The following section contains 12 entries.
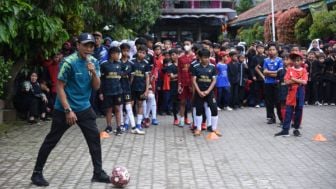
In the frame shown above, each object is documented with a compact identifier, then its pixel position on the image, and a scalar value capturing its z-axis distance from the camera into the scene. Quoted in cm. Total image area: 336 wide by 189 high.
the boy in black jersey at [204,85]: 1099
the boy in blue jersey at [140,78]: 1145
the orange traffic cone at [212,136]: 1071
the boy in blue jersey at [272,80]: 1231
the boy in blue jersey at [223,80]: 1480
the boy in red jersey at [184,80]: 1195
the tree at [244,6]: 4934
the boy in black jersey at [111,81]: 1084
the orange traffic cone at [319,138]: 1044
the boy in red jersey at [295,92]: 1074
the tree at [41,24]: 711
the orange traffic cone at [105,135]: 1083
